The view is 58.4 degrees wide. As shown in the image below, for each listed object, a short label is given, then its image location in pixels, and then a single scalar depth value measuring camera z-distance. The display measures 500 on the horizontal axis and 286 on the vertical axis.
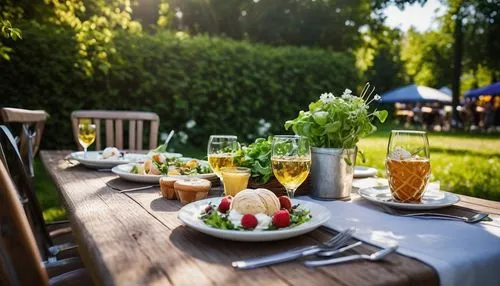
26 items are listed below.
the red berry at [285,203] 1.25
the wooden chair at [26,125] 2.17
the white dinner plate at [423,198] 1.42
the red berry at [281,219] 1.11
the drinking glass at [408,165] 1.50
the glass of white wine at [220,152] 1.74
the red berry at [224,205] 1.23
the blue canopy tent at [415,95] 25.25
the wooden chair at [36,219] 2.09
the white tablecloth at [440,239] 0.98
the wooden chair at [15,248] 0.93
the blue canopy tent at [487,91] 20.00
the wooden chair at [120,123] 3.71
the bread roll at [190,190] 1.56
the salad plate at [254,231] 1.04
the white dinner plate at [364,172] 2.23
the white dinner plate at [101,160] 2.34
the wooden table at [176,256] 0.87
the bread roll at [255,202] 1.15
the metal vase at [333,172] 1.62
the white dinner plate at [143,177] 1.91
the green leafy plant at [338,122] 1.63
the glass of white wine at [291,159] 1.44
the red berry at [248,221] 1.09
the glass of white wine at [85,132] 2.60
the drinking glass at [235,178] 1.54
